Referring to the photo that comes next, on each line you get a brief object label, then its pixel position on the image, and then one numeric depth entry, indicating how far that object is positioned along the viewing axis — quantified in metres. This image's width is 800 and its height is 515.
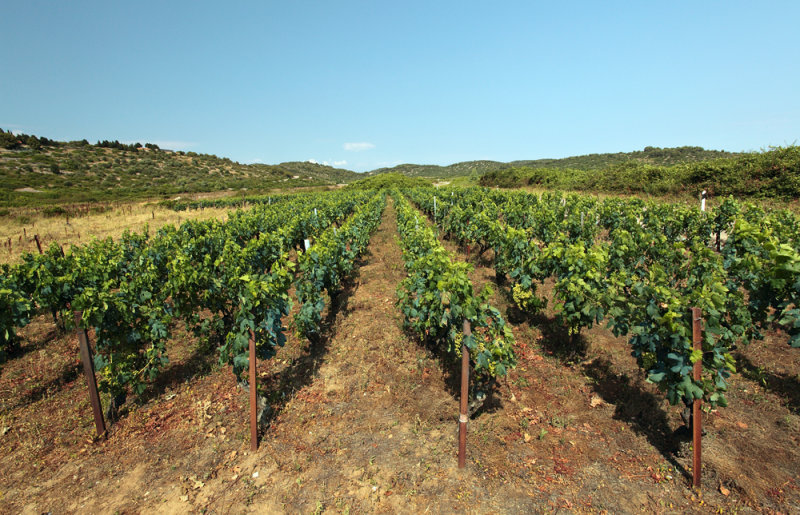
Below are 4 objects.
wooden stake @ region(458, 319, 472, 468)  3.68
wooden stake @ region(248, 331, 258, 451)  4.14
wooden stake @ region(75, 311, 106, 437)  4.33
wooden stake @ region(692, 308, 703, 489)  3.33
